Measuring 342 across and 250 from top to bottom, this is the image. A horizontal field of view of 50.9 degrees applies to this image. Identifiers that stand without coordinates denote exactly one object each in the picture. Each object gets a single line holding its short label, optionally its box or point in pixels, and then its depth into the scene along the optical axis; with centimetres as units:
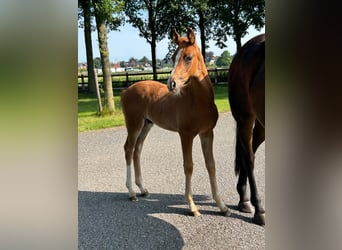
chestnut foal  243
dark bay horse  252
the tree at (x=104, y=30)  676
